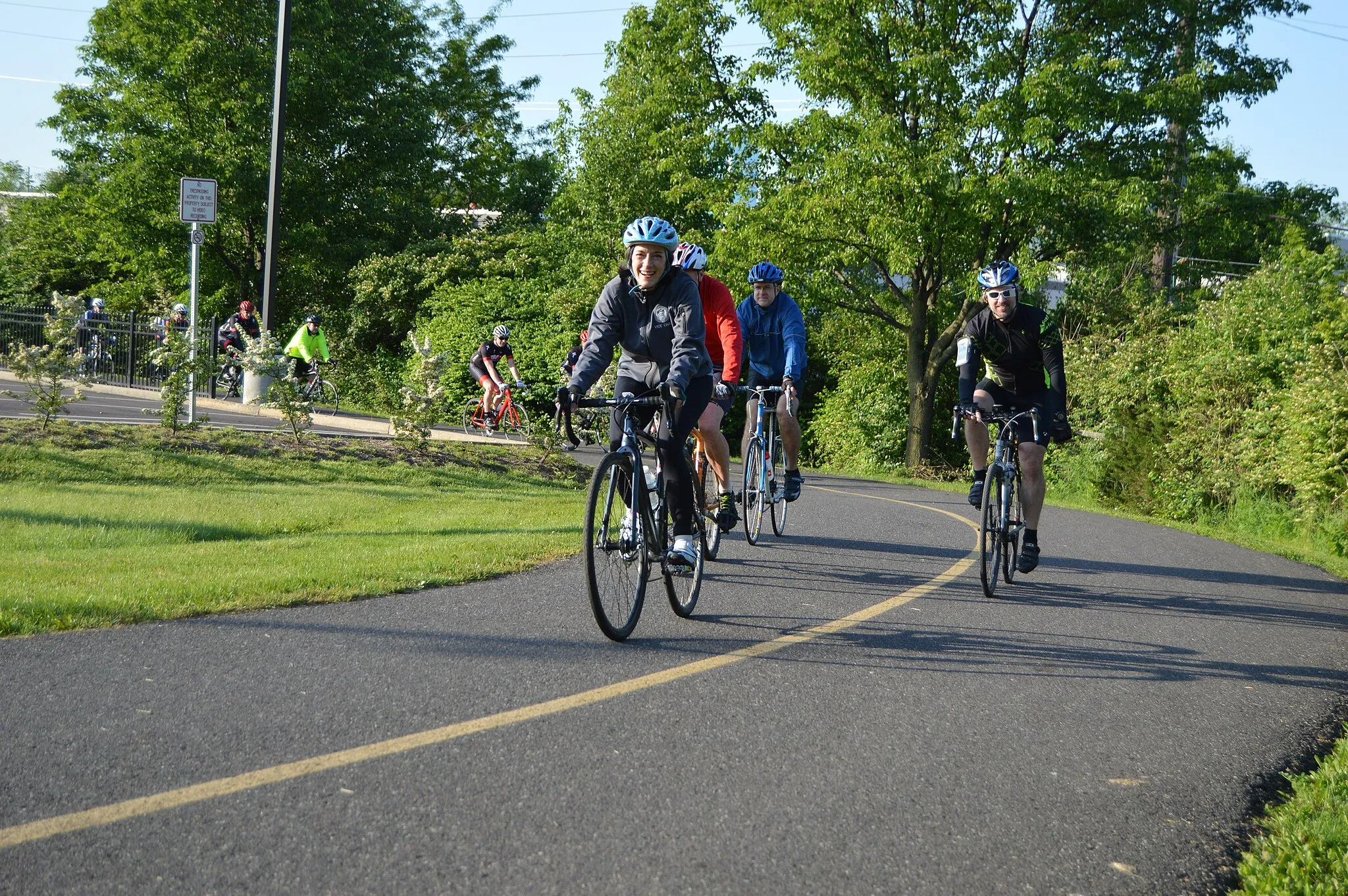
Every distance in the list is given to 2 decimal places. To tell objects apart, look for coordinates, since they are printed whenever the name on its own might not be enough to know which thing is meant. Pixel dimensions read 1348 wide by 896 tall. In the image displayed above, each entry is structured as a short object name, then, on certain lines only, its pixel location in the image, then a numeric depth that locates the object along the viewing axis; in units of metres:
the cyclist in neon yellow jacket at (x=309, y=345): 22.05
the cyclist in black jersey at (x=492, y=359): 21.64
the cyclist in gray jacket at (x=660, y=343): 6.41
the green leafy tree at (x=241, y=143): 33.53
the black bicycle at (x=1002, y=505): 8.32
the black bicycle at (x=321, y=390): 23.28
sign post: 15.40
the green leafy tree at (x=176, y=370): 13.88
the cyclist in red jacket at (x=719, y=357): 7.85
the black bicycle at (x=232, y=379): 23.44
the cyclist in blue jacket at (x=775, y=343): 9.77
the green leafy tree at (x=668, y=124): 26.28
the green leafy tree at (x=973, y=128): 21.66
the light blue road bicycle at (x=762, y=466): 10.20
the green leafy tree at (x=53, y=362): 13.12
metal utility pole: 19.83
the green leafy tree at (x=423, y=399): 14.93
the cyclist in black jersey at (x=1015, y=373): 8.33
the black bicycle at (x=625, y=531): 5.95
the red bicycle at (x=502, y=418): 22.47
